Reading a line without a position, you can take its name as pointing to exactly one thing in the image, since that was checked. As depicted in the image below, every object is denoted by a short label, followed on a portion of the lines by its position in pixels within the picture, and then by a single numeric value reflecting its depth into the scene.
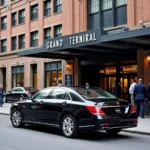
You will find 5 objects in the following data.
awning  16.46
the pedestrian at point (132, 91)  17.40
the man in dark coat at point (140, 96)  15.72
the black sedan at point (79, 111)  10.01
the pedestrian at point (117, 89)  21.04
